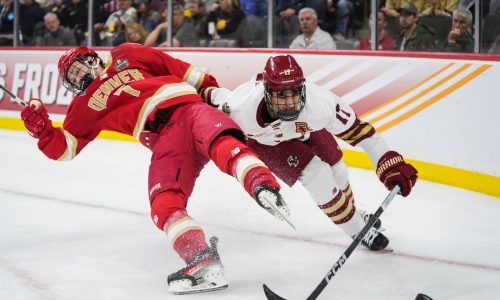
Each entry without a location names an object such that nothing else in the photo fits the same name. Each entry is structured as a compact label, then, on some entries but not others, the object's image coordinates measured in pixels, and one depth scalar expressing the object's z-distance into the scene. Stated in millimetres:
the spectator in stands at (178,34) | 14164
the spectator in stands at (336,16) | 12039
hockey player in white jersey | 6398
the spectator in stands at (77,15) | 15586
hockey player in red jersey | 6148
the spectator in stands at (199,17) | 13844
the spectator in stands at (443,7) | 10711
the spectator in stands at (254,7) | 13117
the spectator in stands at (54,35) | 15969
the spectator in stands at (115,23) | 15117
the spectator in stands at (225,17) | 13324
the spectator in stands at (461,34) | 10547
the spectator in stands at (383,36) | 11562
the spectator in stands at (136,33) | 15000
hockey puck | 5723
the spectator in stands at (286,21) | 12758
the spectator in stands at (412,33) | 11062
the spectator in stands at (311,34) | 12289
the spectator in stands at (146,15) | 14891
